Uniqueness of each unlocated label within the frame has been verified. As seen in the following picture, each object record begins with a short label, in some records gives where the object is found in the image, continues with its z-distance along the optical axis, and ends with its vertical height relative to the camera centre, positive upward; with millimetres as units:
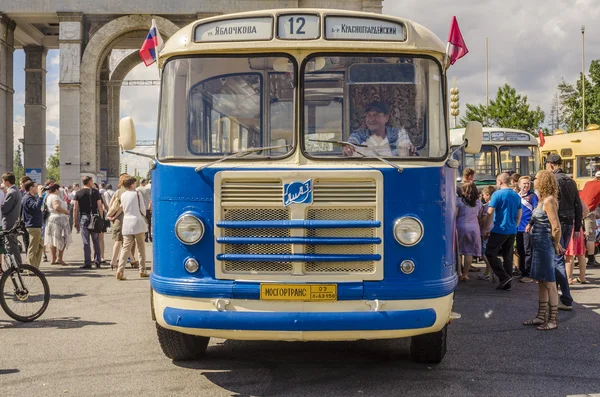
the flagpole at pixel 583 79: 43444 +7333
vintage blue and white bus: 5695 +196
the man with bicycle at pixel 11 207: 11719 +14
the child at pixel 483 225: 13016 -354
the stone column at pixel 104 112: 49906 +6482
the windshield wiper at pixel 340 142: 5941 +492
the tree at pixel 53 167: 113800 +6303
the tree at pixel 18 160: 113088 +7458
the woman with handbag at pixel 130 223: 13250 -276
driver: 5949 +532
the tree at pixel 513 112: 51500 +6206
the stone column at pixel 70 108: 39531 +5118
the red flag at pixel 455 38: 10273 +2268
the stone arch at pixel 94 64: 39438 +7454
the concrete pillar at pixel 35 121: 47281 +5387
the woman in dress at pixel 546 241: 8430 -408
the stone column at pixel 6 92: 40562 +6348
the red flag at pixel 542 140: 24961 +2098
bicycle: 9094 -1003
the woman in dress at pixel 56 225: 15242 -354
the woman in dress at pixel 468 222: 12125 -273
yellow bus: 23891 +1643
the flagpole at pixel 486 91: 53344 +8607
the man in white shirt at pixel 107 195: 22377 +359
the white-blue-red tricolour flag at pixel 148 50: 10523 +2393
